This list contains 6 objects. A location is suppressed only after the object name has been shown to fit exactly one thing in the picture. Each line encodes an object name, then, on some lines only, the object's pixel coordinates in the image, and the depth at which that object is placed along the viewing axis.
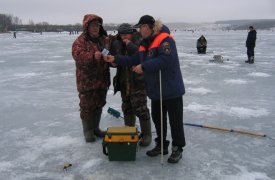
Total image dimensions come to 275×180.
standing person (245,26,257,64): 14.44
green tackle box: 3.97
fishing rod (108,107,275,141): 4.91
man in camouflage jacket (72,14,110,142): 4.44
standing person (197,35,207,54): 19.23
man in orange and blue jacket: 3.64
